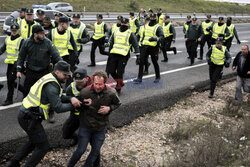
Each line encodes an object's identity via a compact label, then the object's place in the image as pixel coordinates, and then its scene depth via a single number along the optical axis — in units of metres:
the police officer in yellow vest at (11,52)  6.95
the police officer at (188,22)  14.69
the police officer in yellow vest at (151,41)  9.04
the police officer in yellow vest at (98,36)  11.19
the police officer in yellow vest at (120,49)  7.89
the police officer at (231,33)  12.76
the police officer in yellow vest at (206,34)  13.67
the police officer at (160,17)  14.61
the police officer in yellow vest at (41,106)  4.21
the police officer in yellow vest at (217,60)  8.84
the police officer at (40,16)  9.04
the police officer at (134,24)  13.64
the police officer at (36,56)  6.02
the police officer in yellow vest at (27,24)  8.04
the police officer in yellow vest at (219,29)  12.31
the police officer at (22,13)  9.55
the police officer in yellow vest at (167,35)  12.80
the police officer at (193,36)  12.84
